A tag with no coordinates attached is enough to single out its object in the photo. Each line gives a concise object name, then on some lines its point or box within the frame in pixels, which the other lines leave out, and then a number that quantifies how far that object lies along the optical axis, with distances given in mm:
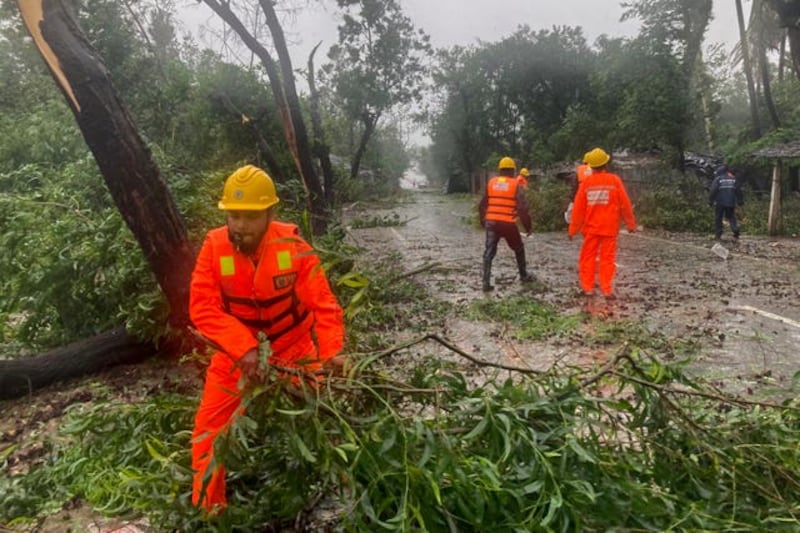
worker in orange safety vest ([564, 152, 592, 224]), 9348
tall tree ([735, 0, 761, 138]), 21984
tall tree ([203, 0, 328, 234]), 10930
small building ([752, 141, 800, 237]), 14211
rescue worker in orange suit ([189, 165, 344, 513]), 2818
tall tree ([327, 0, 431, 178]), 34594
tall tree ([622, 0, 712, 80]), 20625
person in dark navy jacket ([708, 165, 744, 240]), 14383
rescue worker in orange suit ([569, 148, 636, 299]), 7586
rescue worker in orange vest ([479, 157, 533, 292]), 8695
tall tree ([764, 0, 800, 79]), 13914
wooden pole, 15453
